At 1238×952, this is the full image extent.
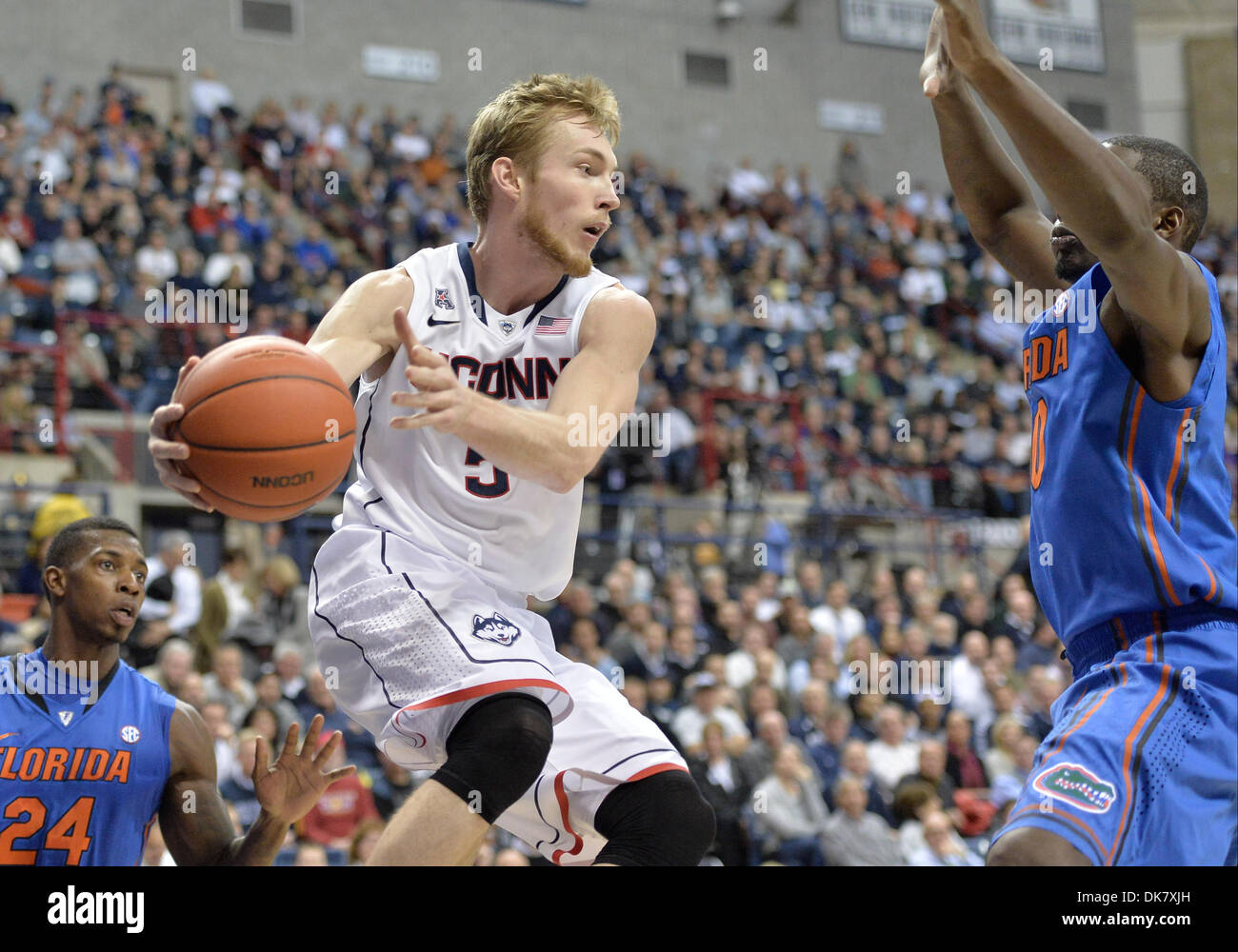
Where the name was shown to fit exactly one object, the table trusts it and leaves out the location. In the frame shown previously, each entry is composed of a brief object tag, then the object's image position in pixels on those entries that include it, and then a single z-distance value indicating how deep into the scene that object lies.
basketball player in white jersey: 2.83
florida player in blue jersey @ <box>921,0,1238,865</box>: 2.53
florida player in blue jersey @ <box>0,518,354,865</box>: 3.61
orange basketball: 2.88
